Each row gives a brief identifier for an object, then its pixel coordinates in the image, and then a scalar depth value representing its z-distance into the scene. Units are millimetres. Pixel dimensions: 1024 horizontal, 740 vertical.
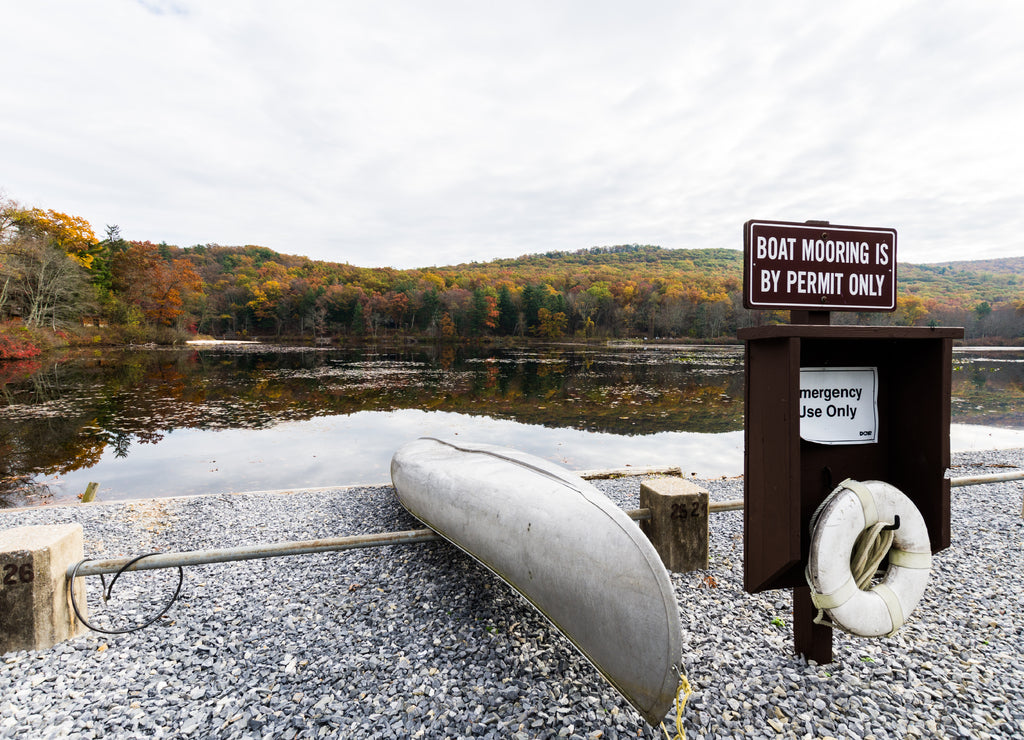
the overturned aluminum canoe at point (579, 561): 2252
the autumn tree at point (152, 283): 50062
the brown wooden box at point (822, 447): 2307
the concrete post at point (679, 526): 3953
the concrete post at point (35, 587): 2697
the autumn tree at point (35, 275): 32125
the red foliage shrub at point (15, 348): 28212
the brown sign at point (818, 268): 2535
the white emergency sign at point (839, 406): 2471
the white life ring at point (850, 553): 2256
